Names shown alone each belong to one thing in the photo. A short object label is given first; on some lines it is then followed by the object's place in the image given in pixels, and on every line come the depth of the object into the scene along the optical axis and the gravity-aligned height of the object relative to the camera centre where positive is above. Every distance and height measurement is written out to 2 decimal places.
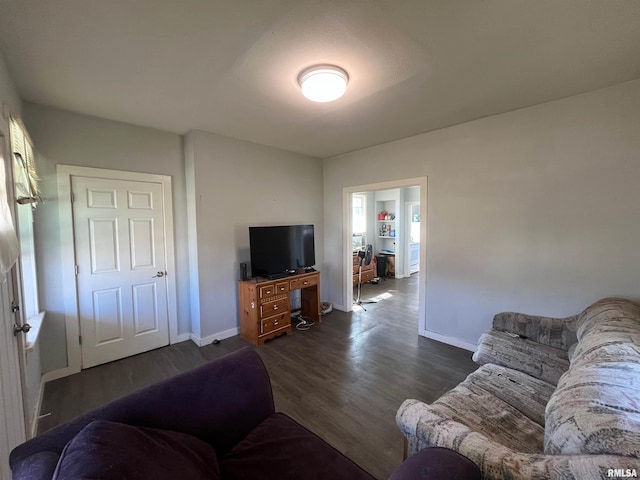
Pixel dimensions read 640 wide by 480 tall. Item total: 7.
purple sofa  0.85 -0.85
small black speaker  3.53 -0.58
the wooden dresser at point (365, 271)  6.41 -1.15
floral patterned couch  0.83 -0.85
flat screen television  3.51 -0.32
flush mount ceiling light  1.87 +1.06
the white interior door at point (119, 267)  2.73 -0.42
